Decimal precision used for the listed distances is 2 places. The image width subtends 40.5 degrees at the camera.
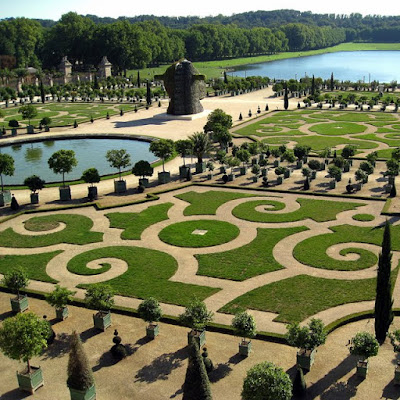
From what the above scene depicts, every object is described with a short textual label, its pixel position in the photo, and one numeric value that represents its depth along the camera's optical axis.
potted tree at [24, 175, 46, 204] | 54.84
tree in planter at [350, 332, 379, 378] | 26.69
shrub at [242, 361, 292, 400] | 22.28
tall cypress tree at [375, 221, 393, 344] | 29.03
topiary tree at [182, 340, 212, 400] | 20.98
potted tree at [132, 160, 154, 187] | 59.03
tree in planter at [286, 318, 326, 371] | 27.31
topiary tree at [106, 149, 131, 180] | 60.09
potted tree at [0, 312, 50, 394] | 26.25
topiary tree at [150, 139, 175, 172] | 63.25
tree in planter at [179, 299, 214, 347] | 29.66
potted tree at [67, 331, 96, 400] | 23.64
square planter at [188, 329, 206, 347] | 29.55
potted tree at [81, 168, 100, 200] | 56.41
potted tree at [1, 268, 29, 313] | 34.38
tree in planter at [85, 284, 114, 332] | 31.97
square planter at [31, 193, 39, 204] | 54.92
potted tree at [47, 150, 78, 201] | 56.22
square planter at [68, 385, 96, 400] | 24.34
